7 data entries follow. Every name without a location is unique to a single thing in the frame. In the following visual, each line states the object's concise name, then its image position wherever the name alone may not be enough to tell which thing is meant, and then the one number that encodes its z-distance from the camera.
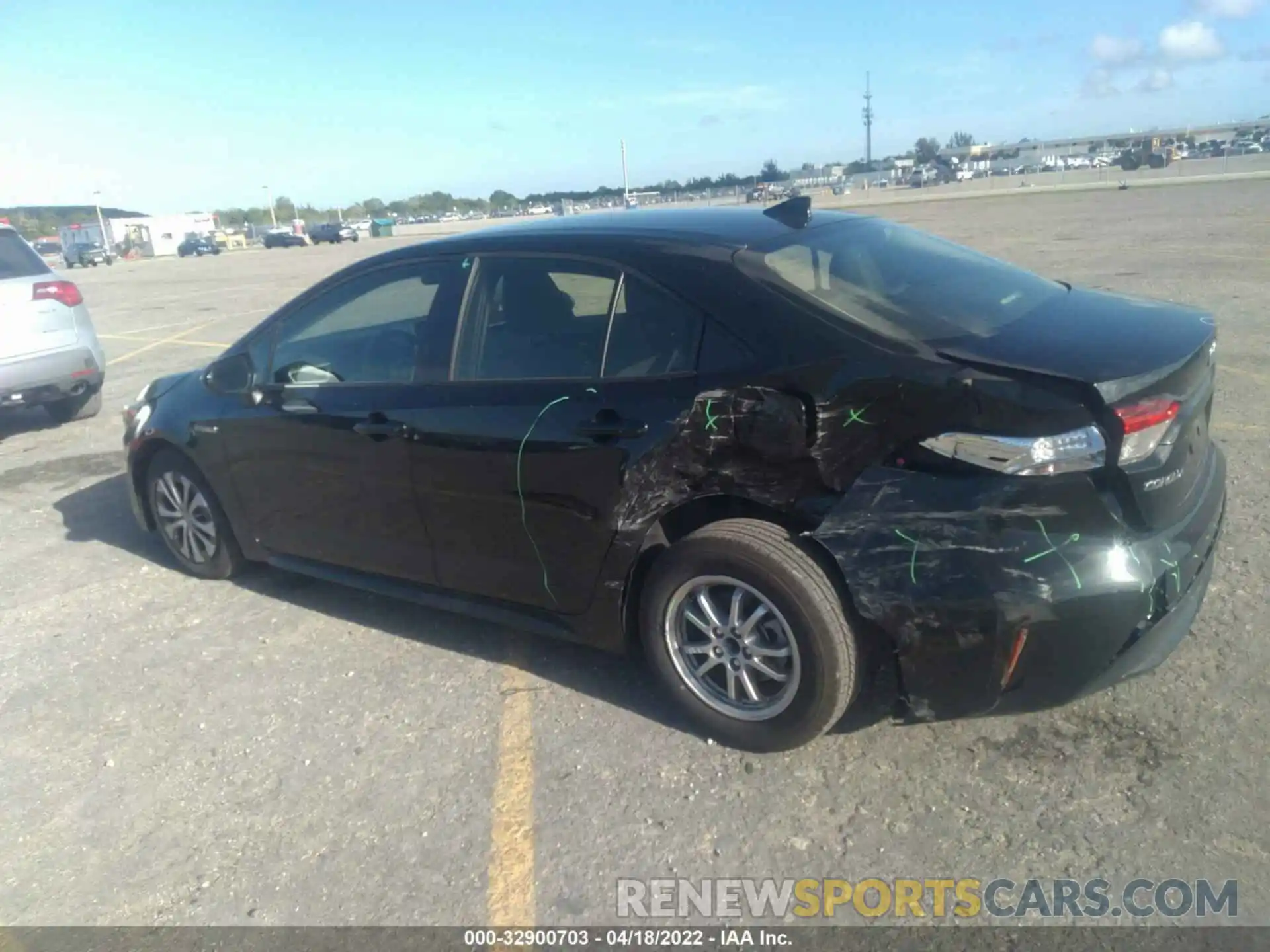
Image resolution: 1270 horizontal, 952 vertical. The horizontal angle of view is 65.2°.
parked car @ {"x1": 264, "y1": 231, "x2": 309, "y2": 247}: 63.84
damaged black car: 2.80
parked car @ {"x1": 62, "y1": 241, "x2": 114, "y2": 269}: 57.81
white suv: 7.99
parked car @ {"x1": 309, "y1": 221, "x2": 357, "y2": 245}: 63.25
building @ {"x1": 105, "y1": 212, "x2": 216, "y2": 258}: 75.38
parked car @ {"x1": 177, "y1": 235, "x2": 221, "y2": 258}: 65.38
